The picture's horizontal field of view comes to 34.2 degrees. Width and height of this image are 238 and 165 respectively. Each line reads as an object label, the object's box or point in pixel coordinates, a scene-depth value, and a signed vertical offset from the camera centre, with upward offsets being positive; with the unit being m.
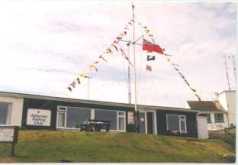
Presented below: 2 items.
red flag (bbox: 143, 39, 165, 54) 11.77 +2.93
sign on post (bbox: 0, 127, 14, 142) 9.02 +0.20
